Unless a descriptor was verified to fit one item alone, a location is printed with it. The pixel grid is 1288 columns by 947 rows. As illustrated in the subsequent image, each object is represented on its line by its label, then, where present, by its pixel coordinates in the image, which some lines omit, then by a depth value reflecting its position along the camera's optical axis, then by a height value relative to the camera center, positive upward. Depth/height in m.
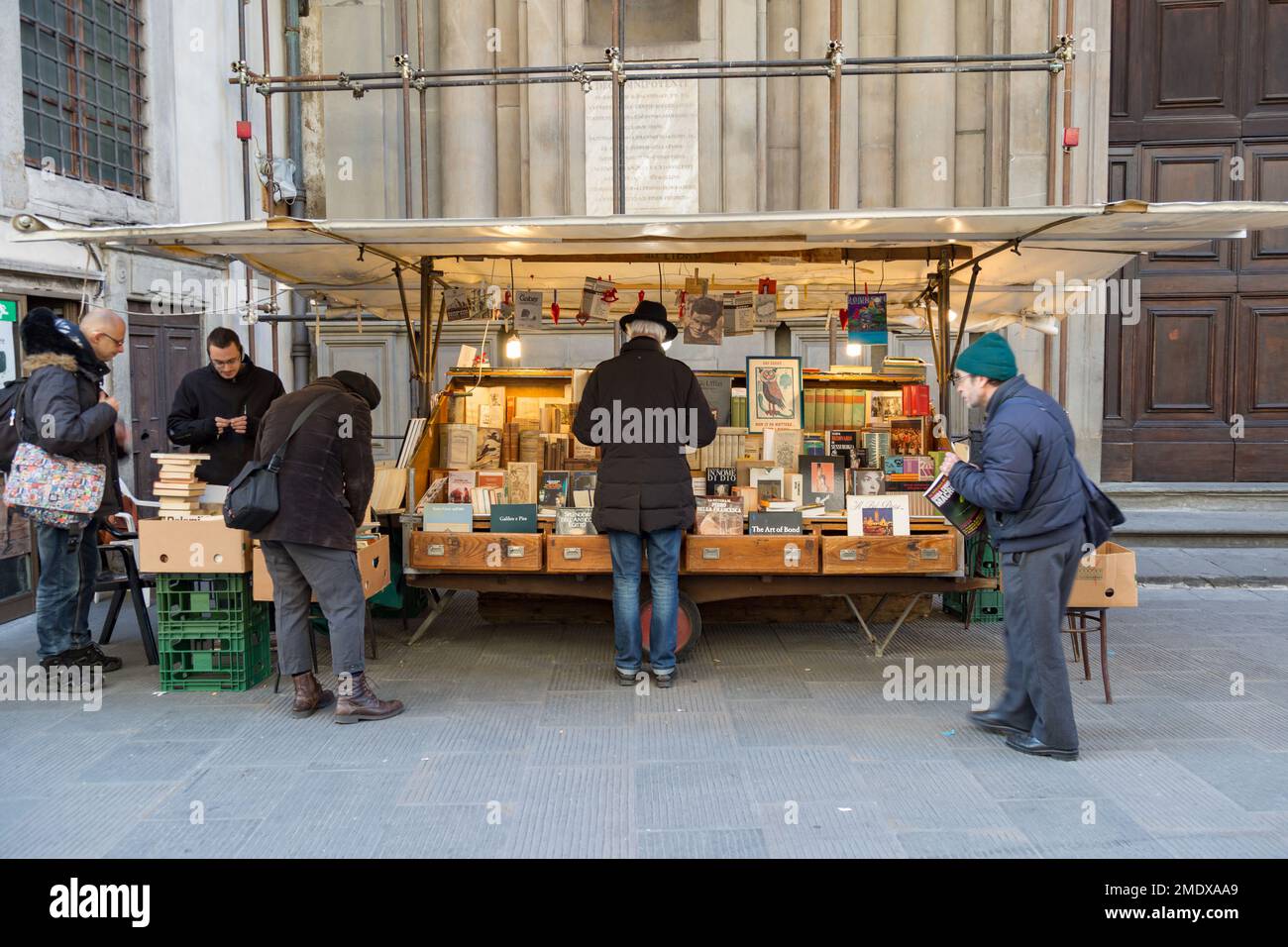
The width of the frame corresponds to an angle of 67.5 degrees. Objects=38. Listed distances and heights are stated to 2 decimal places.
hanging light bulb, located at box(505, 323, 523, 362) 6.81 +0.42
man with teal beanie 4.14 -0.45
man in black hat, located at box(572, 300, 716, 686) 5.20 -0.30
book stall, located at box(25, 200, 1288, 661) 5.14 +0.10
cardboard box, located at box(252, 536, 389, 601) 5.25 -0.92
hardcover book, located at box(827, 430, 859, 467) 6.29 -0.24
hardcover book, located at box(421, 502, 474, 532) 5.77 -0.66
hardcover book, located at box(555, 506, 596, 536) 5.71 -0.69
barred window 7.46 +2.66
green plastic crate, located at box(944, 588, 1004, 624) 6.82 -1.42
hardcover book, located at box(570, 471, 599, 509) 5.98 -0.50
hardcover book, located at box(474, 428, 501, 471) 6.28 -0.28
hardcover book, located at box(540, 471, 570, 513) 6.01 -0.51
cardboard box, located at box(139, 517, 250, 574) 5.14 -0.73
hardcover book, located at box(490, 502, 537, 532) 5.72 -0.65
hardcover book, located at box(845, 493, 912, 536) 5.62 -0.65
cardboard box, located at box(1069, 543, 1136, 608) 5.06 -0.92
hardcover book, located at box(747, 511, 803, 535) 5.61 -0.68
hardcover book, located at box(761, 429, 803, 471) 6.14 -0.26
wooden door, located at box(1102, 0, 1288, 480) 9.55 +1.51
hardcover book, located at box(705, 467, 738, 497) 5.91 -0.44
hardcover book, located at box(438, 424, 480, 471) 6.27 -0.25
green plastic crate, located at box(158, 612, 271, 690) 5.29 -1.40
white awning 4.94 +0.94
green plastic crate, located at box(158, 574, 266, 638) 5.25 -1.05
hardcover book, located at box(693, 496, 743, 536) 5.66 -0.67
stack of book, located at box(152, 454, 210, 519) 5.28 -0.42
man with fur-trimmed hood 5.16 -0.11
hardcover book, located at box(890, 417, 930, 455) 6.21 -0.19
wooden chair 5.08 -1.27
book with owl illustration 6.25 +0.08
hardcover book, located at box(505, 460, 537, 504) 6.06 -0.47
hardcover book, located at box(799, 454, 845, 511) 5.91 -0.46
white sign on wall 10.45 +2.84
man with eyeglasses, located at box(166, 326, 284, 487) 5.89 +0.00
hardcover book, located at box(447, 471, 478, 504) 5.98 -0.48
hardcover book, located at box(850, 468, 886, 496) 6.00 -0.48
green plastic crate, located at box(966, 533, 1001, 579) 6.30 -1.03
